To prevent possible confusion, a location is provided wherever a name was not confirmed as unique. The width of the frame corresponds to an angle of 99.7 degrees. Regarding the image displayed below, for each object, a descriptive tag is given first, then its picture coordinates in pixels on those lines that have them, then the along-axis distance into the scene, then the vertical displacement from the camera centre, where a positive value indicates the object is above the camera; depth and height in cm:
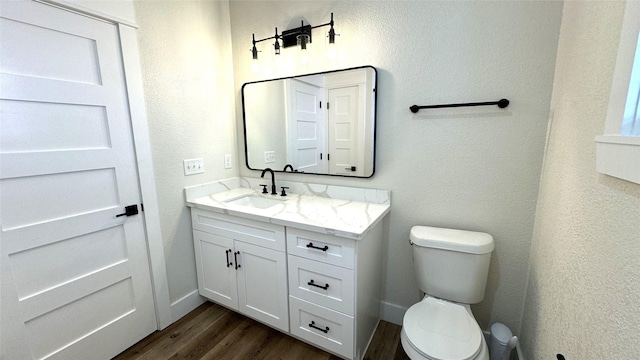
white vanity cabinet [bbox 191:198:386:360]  146 -84
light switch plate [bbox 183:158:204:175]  196 -22
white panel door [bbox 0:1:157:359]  123 -27
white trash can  143 -111
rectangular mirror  178 +9
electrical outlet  228 -21
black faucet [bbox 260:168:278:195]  215 -37
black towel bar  142 +16
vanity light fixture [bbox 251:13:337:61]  182 +68
